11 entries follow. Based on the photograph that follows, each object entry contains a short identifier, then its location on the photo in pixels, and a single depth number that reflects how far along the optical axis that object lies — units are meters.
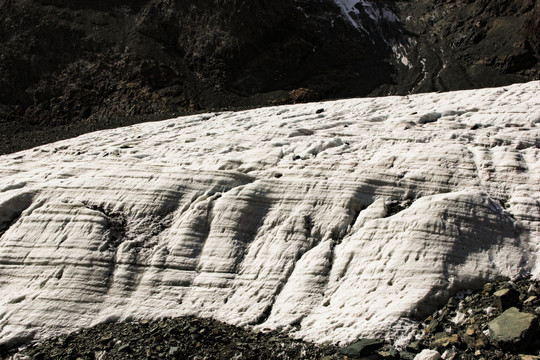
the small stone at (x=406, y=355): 8.64
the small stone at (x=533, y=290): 9.25
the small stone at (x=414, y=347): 8.75
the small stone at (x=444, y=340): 8.57
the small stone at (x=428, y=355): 8.41
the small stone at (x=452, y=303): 9.49
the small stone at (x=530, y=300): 9.05
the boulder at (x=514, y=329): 8.19
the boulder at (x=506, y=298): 9.02
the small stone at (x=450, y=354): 8.37
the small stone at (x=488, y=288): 9.55
